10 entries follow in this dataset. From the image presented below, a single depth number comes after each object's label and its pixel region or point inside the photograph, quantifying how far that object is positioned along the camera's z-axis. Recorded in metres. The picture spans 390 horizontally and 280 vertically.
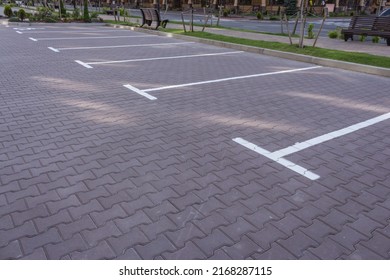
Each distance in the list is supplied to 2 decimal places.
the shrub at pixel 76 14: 21.98
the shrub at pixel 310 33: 14.54
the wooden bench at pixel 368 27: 13.26
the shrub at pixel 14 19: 19.69
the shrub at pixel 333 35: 15.41
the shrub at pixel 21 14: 19.75
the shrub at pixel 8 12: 21.79
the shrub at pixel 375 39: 13.70
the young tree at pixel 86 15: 21.00
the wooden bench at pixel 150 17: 17.67
